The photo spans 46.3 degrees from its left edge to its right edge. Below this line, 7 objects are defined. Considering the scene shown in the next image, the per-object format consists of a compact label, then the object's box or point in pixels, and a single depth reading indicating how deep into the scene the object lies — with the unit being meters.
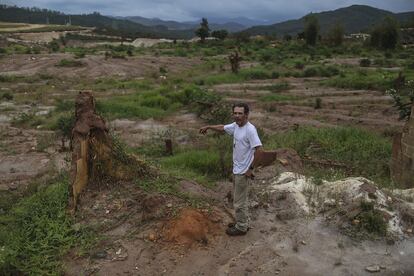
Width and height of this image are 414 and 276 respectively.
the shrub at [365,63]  26.10
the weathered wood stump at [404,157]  6.87
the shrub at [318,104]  14.89
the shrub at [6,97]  16.58
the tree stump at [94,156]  5.74
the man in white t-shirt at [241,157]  4.88
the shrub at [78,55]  28.71
